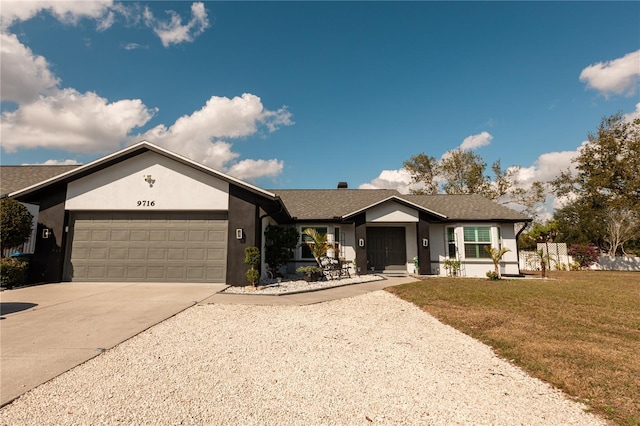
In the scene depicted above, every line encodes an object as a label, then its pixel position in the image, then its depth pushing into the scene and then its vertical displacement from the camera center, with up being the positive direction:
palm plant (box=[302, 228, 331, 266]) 14.54 +0.15
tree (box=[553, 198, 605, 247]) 29.07 +2.08
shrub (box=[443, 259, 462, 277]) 16.34 -1.09
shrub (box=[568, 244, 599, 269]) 23.22 -0.70
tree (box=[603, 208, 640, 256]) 27.20 +1.82
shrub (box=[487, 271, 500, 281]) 14.95 -1.49
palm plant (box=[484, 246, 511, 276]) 15.38 -0.41
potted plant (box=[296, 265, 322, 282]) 13.27 -1.13
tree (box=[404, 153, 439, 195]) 37.03 +9.52
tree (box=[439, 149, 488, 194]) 34.34 +8.69
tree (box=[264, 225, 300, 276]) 14.21 +0.11
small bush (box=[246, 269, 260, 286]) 10.90 -1.05
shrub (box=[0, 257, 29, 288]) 10.33 -0.83
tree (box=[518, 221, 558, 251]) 29.51 +1.18
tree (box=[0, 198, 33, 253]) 10.38 +0.87
